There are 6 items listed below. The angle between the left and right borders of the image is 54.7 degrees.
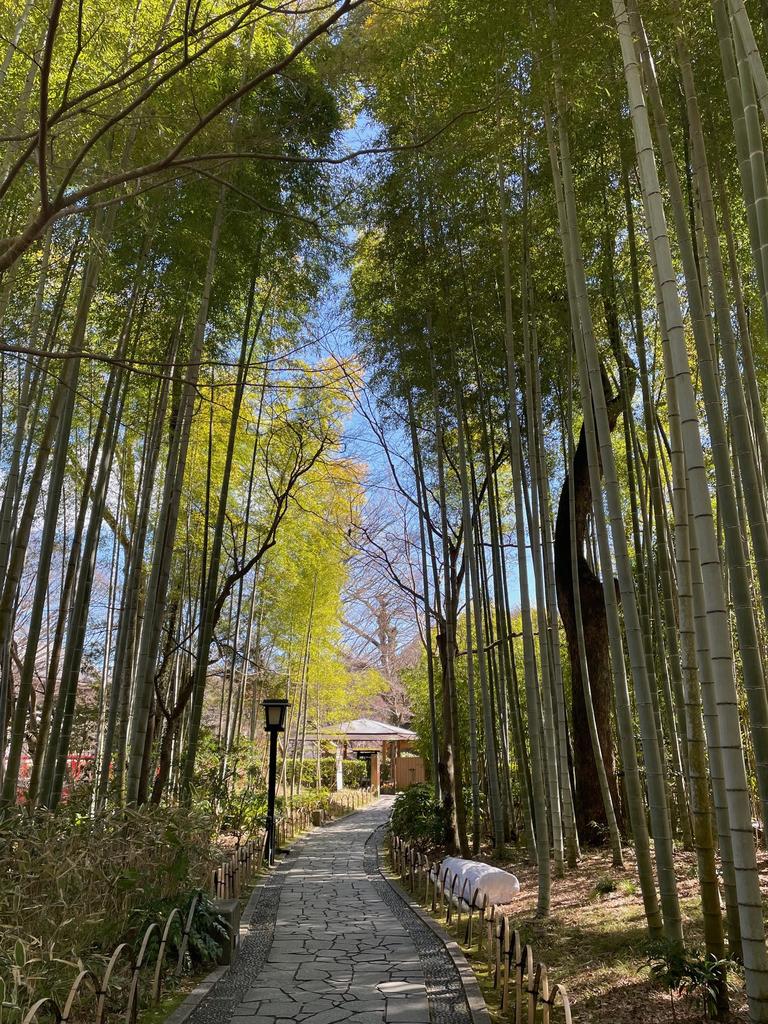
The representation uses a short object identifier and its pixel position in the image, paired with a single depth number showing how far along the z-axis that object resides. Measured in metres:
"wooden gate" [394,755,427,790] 19.78
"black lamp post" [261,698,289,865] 7.39
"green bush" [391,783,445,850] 7.53
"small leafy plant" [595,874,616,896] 4.74
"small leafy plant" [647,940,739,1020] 2.43
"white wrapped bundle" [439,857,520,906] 4.51
